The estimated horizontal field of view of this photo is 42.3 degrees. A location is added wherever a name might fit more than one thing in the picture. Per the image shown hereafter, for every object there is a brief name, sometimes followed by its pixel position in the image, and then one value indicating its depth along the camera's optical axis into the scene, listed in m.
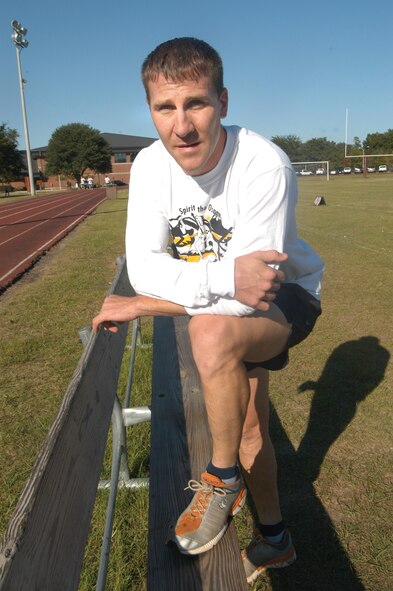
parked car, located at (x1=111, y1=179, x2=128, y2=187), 89.88
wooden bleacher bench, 0.93
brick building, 93.24
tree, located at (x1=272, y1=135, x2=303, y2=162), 77.73
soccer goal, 56.17
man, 1.64
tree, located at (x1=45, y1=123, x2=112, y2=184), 84.94
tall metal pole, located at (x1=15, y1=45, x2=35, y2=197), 50.03
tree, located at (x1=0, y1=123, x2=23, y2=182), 56.38
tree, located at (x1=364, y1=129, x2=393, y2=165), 76.19
